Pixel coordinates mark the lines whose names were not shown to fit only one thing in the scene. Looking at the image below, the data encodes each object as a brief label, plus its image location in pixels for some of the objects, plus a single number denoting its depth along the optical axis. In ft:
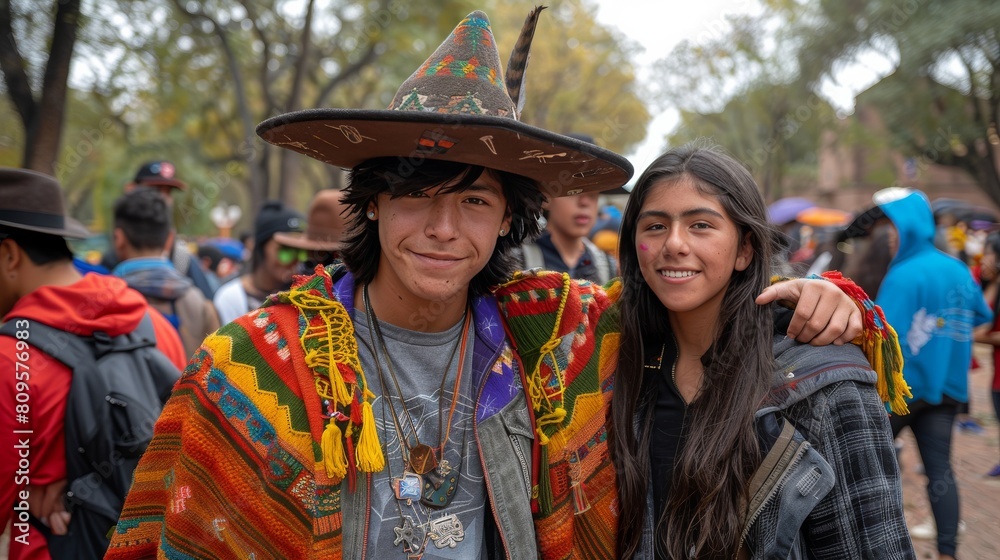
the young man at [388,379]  6.00
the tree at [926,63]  49.19
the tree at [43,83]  17.60
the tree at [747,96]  72.49
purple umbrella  41.61
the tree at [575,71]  73.46
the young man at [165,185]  18.22
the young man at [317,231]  16.05
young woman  6.11
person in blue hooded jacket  14.61
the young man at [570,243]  14.08
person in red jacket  8.04
